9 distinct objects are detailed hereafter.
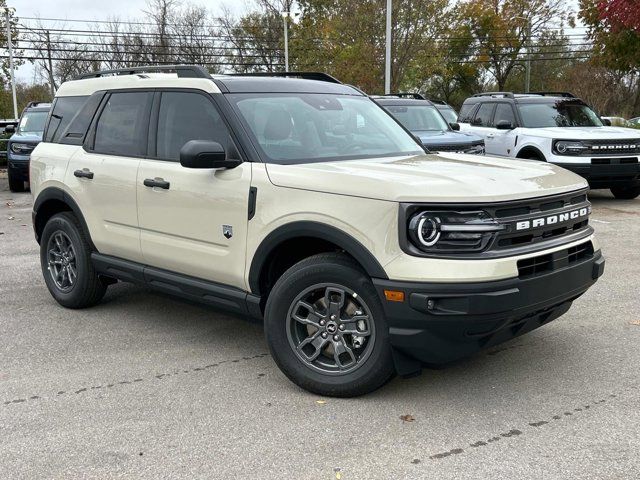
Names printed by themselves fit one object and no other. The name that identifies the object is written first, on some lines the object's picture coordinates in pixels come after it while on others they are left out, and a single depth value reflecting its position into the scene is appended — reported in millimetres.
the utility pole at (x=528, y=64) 50566
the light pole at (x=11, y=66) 30547
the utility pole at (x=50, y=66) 48188
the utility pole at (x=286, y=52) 33875
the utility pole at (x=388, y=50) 23550
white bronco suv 11024
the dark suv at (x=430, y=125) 10570
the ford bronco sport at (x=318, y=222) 3438
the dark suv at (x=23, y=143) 14797
